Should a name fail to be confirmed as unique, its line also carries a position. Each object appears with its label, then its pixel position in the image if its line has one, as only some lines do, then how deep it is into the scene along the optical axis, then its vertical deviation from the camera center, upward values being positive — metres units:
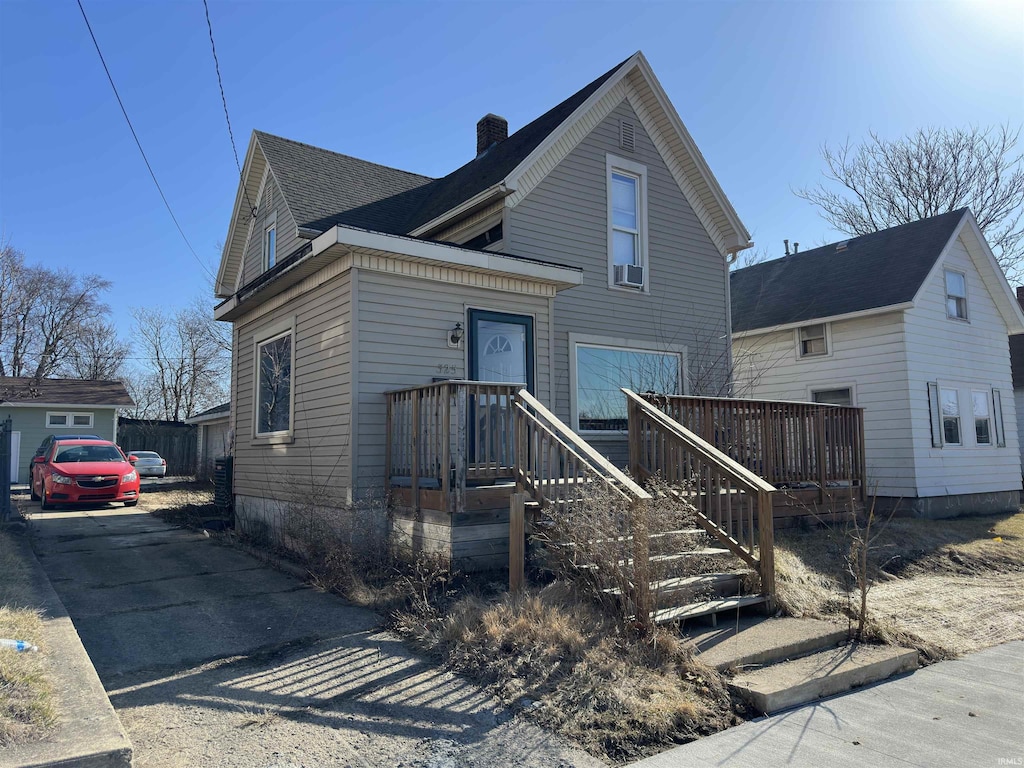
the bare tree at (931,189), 25.80 +10.08
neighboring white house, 14.00 +2.15
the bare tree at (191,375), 44.56 +5.27
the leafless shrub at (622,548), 5.16 -0.75
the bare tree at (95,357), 42.03 +6.34
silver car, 29.34 -0.35
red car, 15.07 -0.39
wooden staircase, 5.30 -0.57
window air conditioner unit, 11.88 +3.04
